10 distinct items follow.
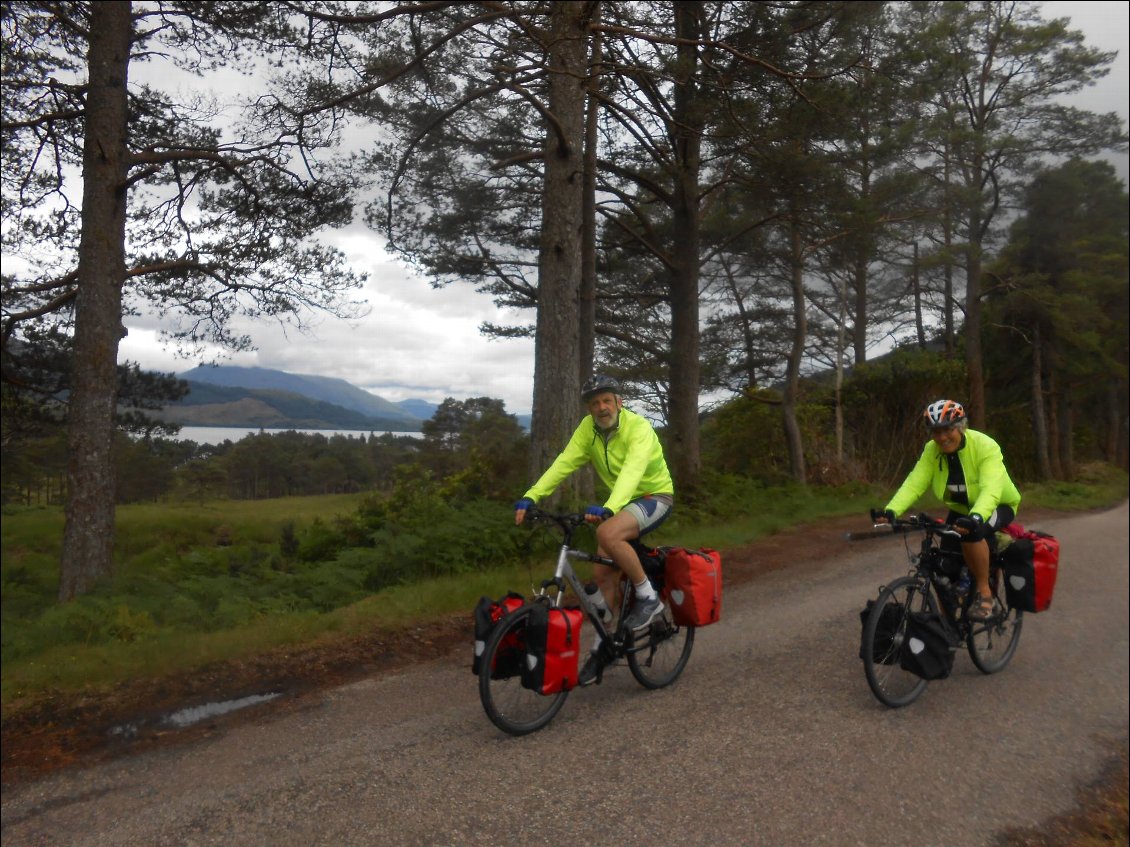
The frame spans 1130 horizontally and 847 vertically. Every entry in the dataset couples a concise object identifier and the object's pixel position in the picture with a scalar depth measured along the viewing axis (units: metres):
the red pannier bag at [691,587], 5.54
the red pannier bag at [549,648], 4.65
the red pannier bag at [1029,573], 6.06
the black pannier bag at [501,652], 4.66
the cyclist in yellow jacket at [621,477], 5.13
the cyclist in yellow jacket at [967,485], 5.49
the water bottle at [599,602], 5.29
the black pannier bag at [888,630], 5.32
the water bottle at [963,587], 5.85
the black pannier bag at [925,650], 5.34
